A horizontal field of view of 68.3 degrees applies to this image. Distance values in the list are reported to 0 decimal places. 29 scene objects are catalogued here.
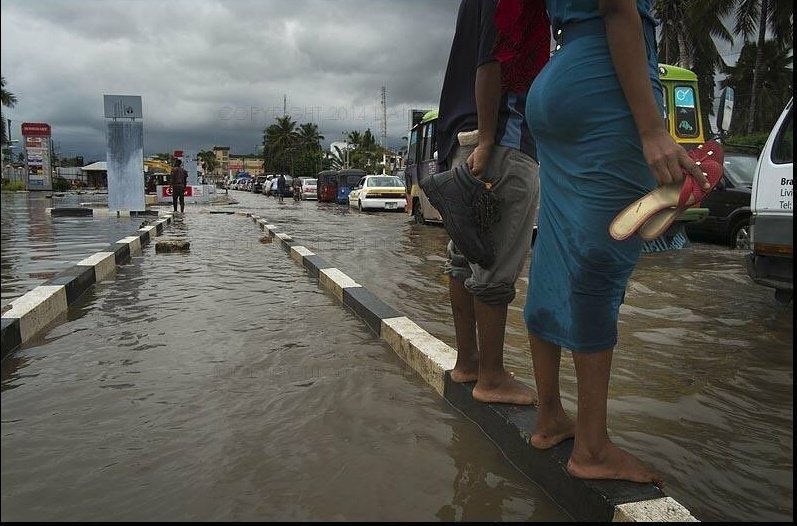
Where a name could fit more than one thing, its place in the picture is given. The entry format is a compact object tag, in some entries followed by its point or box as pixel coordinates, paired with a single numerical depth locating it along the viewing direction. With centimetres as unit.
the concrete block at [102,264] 597
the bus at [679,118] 1041
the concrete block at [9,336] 337
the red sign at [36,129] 4912
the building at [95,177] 7385
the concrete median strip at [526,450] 175
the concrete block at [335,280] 531
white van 429
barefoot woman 171
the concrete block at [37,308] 375
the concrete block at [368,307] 413
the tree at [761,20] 2347
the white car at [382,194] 2164
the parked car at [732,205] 929
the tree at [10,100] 3889
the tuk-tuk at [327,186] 3219
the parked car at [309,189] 3584
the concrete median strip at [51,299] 359
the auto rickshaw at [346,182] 3067
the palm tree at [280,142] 8741
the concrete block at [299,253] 762
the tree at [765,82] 3350
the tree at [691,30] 2444
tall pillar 1672
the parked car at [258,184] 5997
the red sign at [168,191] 2716
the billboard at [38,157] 4819
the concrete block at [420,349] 302
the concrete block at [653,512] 170
